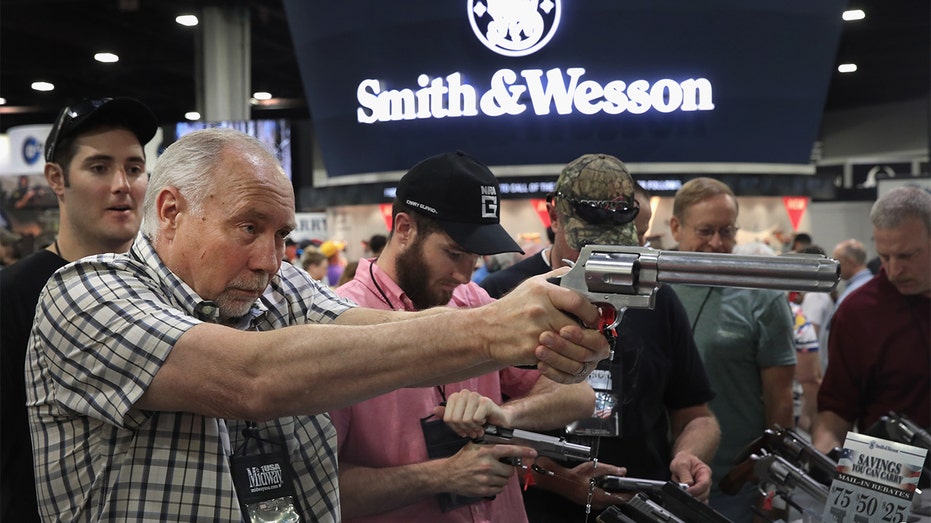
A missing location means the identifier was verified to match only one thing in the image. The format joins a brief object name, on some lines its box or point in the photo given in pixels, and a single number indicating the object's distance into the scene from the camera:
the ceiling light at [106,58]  17.14
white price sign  1.82
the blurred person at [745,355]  3.17
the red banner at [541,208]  13.01
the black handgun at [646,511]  1.82
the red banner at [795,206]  13.39
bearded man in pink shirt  1.96
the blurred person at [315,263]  8.05
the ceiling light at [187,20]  14.59
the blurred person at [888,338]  2.90
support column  14.34
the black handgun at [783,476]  2.13
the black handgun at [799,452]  2.30
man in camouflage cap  2.32
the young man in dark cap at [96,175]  2.27
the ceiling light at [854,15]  14.71
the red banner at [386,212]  13.62
